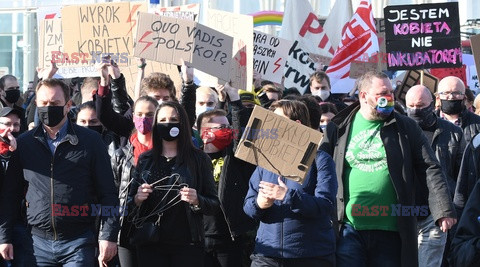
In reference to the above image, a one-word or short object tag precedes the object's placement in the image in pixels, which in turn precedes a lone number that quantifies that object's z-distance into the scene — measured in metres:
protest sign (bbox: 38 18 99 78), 9.79
